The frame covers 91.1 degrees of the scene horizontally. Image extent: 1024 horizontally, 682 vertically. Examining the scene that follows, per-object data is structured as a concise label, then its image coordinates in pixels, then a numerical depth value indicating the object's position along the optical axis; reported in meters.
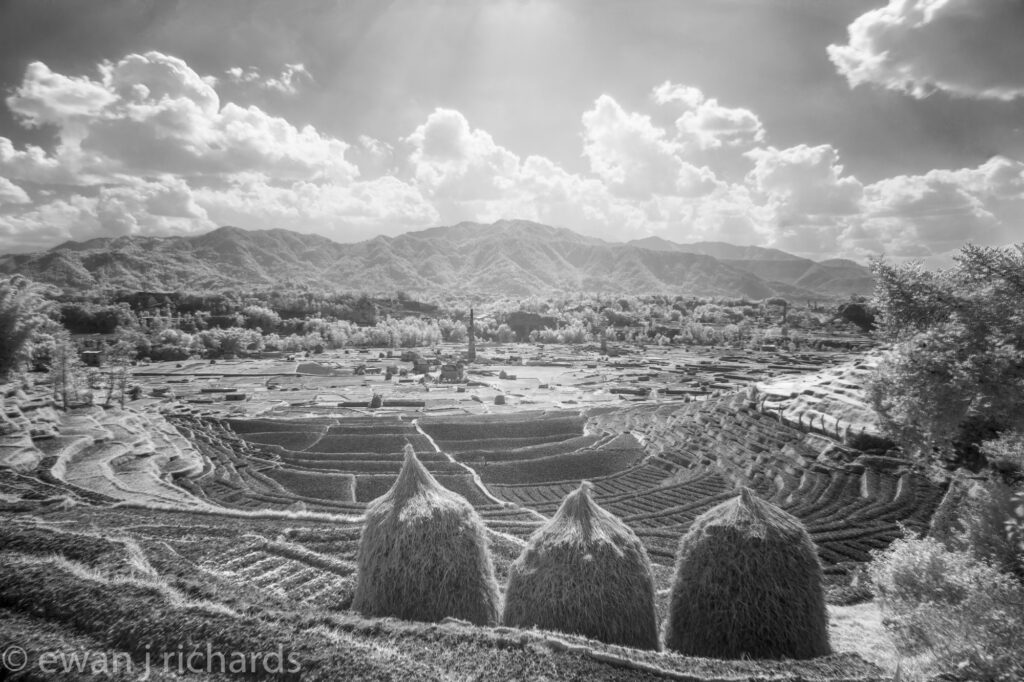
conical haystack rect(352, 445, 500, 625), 11.29
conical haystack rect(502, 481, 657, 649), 10.51
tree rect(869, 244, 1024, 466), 13.34
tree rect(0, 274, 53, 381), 38.19
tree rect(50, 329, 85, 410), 49.72
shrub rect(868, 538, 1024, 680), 8.12
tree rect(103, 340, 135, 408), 60.78
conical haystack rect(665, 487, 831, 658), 10.33
